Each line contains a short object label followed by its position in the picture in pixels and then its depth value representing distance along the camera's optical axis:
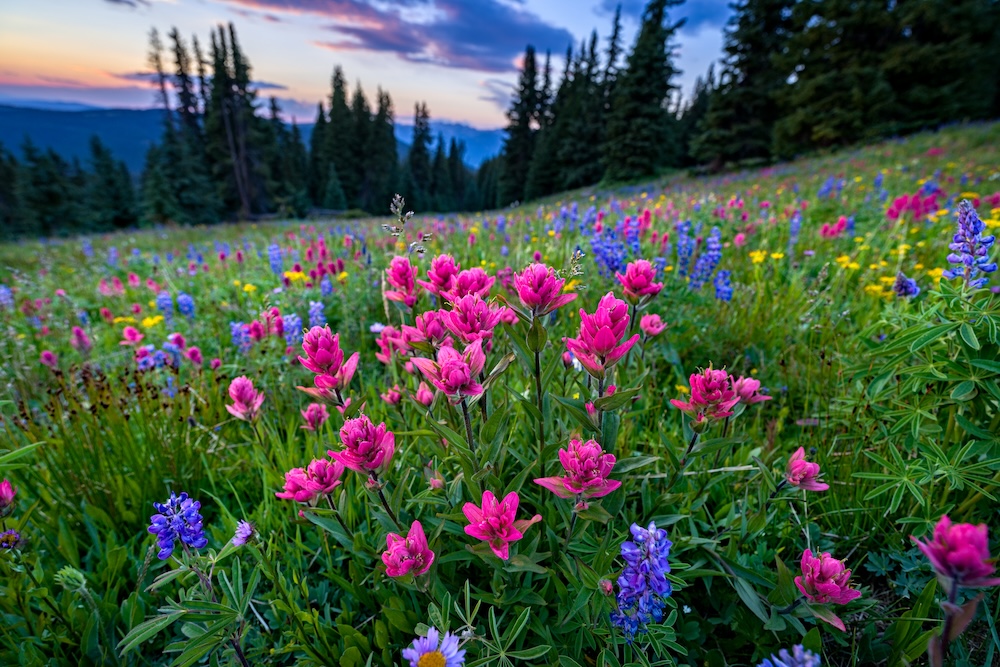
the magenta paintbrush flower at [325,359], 0.43
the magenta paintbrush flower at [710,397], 0.43
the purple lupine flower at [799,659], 0.30
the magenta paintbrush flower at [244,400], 0.53
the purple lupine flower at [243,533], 0.44
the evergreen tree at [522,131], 36.95
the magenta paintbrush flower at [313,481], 0.42
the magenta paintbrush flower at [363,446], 0.39
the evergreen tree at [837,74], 15.94
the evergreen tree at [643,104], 21.32
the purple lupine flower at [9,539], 0.44
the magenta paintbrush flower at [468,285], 0.46
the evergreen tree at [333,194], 38.61
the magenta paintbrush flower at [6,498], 0.47
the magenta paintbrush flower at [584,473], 0.37
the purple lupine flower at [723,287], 0.91
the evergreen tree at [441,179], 55.92
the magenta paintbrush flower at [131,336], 0.92
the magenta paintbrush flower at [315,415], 0.55
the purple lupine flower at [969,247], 0.52
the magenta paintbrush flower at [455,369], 0.38
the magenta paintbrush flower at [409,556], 0.39
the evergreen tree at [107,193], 31.65
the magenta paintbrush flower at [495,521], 0.37
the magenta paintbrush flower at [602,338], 0.39
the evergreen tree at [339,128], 40.14
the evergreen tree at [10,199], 29.74
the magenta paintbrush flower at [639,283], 0.51
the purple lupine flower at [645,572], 0.36
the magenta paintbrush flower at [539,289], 0.40
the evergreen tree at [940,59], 14.97
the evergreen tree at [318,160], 42.45
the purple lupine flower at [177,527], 0.42
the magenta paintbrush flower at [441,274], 0.50
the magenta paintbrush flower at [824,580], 0.38
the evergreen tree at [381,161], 43.12
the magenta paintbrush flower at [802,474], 0.44
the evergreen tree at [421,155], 52.80
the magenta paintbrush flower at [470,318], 0.41
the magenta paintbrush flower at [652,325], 0.57
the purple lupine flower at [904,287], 0.71
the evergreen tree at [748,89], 18.86
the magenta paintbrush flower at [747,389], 0.49
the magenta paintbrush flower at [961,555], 0.25
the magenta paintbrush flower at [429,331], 0.47
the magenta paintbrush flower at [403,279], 0.54
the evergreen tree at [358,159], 41.93
